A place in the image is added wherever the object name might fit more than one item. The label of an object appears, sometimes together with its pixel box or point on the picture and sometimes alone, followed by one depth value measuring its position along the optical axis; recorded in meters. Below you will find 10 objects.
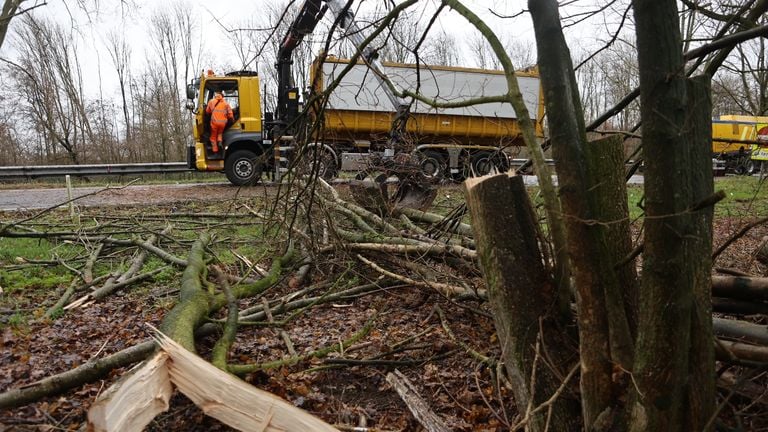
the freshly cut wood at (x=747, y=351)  2.15
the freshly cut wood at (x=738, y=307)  2.56
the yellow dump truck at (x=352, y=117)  12.88
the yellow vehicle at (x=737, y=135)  20.27
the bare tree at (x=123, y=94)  29.12
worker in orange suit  12.73
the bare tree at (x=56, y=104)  22.48
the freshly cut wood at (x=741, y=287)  2.50
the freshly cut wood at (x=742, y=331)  2.35
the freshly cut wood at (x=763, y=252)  4.13
